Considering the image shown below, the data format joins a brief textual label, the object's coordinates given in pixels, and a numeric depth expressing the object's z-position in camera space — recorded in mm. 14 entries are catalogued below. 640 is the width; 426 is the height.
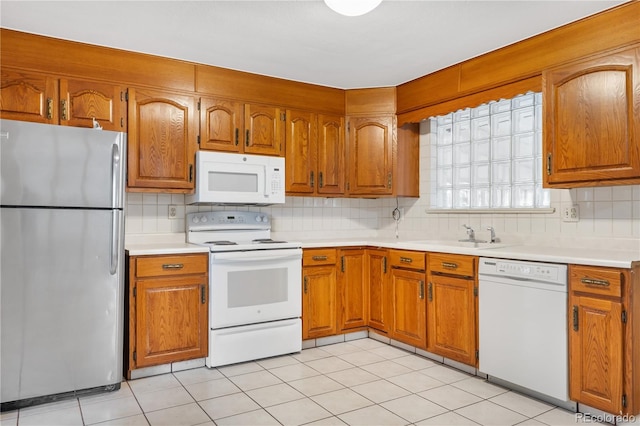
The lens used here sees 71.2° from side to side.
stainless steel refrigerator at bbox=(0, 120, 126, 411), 2432
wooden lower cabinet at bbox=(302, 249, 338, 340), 3604
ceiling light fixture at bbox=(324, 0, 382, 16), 2233
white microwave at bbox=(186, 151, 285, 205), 3371
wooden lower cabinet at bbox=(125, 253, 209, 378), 2928
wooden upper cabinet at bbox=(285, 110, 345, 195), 3850
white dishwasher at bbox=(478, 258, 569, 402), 2441
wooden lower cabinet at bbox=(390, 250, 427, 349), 3330
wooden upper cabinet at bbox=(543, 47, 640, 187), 2443
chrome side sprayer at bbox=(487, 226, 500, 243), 3355
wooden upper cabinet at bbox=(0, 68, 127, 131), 2834
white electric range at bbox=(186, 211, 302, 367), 3176
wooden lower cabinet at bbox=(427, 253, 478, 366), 2953
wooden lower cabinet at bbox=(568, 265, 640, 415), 2195
